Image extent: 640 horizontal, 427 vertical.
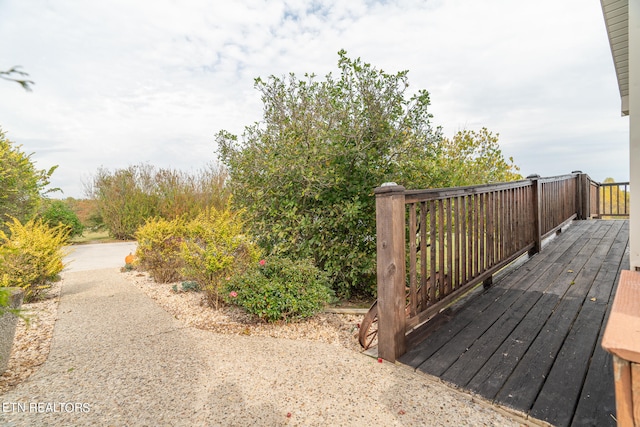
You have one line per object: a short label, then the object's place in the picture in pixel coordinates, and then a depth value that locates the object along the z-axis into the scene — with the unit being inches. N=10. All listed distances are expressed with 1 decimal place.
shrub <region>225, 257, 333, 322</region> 116.8
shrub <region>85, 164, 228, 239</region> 455.2
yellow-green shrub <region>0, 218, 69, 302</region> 157.2
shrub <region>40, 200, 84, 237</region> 425.1
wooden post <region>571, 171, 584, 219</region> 278.2
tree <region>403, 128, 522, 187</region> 295.2
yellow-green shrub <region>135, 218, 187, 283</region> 203.0
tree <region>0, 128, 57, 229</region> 284.7
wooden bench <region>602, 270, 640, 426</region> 32.6
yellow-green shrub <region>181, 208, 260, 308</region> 139.7
